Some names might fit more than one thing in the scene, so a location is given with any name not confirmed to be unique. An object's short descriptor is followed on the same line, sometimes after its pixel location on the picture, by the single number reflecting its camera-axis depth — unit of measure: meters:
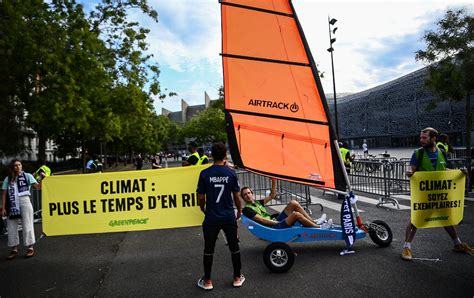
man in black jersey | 4.13
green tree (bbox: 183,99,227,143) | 49.84
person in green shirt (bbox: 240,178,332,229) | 5.23
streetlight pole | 21.27
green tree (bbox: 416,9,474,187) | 13.87
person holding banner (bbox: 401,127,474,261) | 5.10
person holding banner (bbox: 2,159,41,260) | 5.96
